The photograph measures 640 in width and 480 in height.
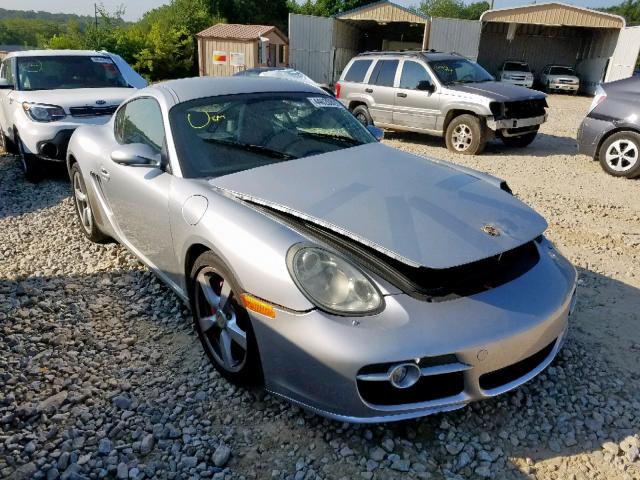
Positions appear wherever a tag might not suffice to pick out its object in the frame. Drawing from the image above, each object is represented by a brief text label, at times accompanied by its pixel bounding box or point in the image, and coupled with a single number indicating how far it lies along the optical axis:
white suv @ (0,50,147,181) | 5.98
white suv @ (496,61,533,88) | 23.45
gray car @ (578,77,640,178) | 6.91
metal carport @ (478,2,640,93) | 23.44
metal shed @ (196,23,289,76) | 24.67
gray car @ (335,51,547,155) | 8.39
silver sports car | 2.00
